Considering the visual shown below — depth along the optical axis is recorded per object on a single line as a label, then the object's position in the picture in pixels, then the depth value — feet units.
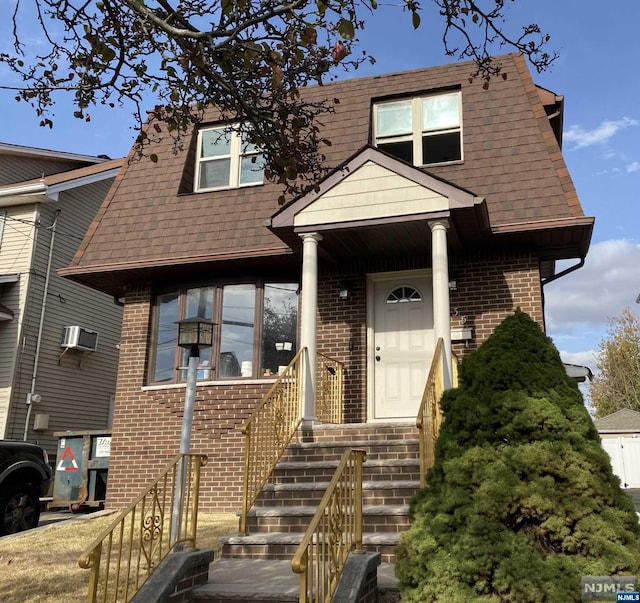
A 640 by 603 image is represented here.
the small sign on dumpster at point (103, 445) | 34.55
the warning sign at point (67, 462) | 34.94
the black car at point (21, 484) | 26.13
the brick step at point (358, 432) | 23.79
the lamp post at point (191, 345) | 18.84
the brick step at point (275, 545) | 17.59
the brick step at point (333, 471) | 21.34
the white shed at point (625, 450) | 69.77
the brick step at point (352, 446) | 22.49
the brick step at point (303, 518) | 18.98
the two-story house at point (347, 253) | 27.89
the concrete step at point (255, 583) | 14.20
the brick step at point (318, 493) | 20.21
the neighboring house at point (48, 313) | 47.78
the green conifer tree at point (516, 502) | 11.65
